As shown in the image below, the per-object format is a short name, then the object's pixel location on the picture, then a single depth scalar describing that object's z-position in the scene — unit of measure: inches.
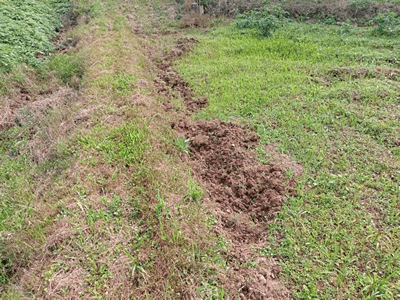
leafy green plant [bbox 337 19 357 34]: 286.0
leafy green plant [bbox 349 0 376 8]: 319.0
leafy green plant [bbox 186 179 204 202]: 129.3
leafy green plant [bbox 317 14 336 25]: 316.2
